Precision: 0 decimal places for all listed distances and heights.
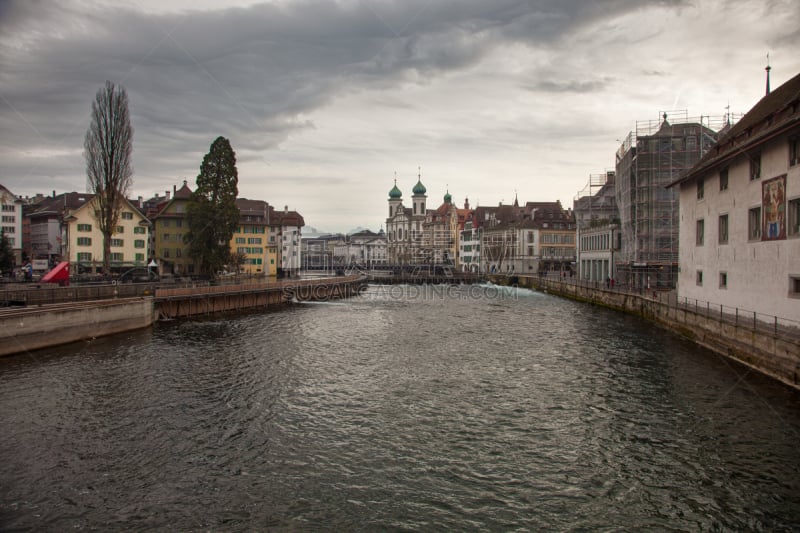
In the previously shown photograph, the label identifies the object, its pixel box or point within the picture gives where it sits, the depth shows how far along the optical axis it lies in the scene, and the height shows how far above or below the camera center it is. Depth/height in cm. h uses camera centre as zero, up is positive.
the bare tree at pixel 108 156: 5456 +1130
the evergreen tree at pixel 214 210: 6319 +657
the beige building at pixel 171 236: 7712 +415
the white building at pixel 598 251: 6712 +173
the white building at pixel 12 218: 8750 +788
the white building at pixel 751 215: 2470 +269
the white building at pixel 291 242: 11338 +485
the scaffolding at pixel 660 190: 5234 +747
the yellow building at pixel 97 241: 6762 +318
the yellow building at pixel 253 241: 8831 +390
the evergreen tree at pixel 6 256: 6269 +106
